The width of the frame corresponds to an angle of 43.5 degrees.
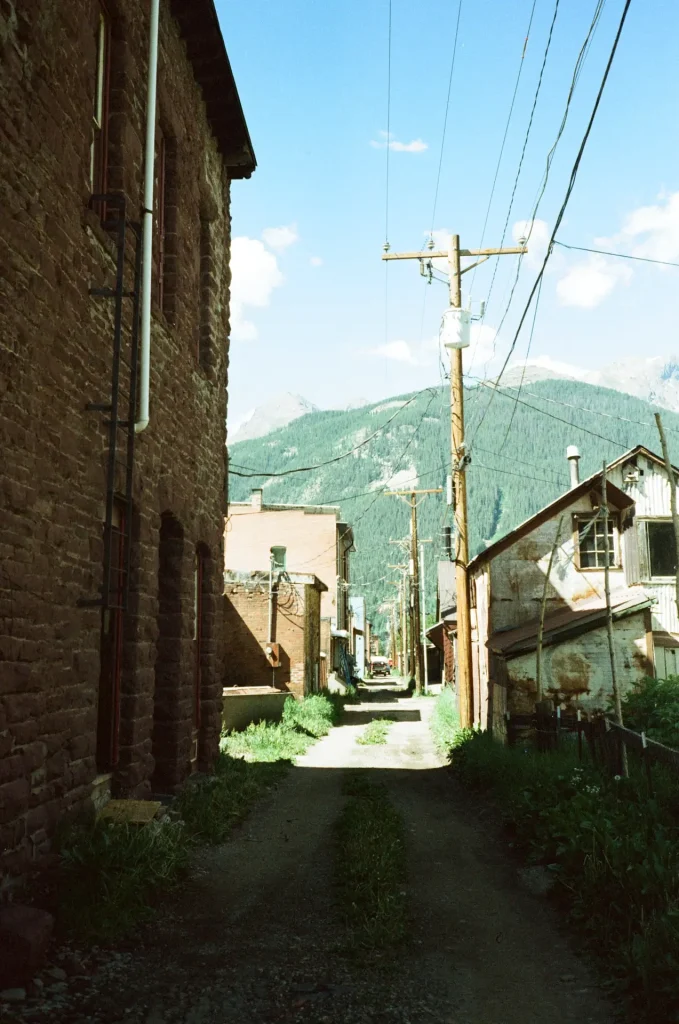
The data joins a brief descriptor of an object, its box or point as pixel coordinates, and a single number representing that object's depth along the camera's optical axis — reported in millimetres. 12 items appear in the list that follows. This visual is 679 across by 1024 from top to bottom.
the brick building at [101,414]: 5523
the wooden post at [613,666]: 10623
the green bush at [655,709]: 13836
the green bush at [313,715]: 20625
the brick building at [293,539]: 43438
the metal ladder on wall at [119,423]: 6523
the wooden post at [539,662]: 14497
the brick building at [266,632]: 25188
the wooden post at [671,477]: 8267
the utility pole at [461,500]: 17234
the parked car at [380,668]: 74062
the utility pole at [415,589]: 41609
